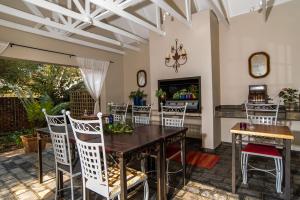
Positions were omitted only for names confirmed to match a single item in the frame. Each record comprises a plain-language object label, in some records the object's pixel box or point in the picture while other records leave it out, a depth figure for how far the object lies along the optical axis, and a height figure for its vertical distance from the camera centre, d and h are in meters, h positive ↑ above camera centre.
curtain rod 3.61 +1.16
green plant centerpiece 2.34 -0.38
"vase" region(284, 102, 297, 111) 3.36 -0.20
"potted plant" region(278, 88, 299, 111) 3.38 -0.03
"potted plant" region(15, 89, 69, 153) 4.18 -0.32
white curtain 5.01 +0.75
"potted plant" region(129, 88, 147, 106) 5.36 +0.05
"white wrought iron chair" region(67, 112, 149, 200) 1.57 -0.69
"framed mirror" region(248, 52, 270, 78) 3.88 +0.69
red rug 3.17 -1.17
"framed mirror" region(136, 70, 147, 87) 5.73 +0.67
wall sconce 4.28 +0.99
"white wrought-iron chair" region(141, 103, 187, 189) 2.47 -0.73
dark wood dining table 1.61 -0.45
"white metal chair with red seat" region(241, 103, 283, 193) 2.22 -0.70
